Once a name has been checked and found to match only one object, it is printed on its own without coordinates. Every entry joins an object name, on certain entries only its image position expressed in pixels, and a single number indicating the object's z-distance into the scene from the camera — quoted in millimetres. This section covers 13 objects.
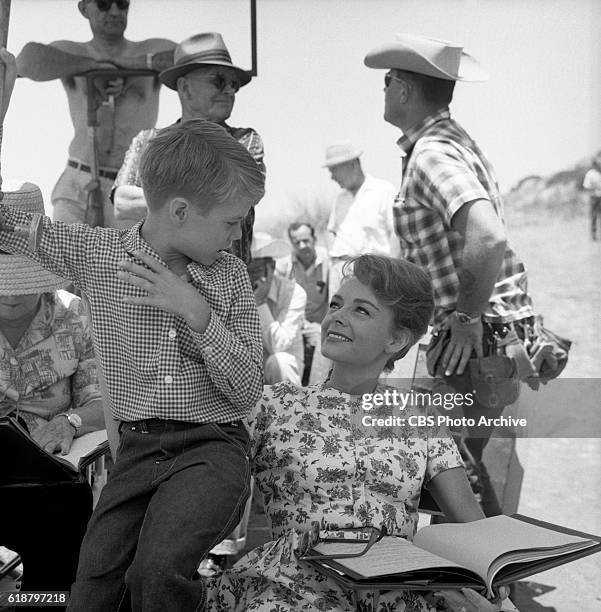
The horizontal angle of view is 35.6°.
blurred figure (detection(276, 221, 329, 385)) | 6609
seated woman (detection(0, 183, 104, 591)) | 2283
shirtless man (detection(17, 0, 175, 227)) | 4148
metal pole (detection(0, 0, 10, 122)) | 2027
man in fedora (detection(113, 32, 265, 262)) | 3324
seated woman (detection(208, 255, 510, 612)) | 1951
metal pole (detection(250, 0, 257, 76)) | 3748
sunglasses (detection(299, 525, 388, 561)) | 1833
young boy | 1814
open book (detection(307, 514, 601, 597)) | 1723
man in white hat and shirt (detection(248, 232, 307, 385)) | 4934
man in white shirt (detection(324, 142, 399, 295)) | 6258
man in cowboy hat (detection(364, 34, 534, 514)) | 2842
